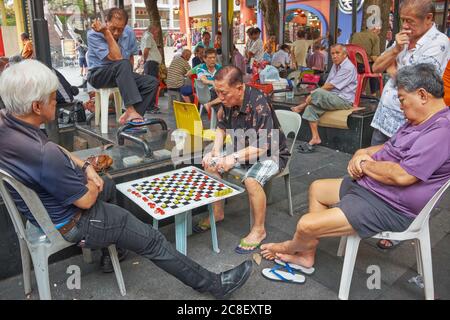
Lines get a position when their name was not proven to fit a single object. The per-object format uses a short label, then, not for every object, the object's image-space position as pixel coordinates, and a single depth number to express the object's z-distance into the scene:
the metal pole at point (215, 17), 8.37
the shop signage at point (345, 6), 15.78
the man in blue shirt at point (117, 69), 3.92
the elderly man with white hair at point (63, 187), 1.66
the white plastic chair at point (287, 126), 3.10
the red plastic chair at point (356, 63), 5.06
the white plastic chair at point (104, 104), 4.28
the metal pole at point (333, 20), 7.81
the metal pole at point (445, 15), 10.72
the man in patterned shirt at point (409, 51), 2.40
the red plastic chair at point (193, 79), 6.16
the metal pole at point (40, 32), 3.28
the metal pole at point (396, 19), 8.81
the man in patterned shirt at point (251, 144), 2.62
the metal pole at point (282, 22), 11.05
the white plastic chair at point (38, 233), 1.72
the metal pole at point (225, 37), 5.61
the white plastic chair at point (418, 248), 1.95
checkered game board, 2.16
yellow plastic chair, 3.76
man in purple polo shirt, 1.82
